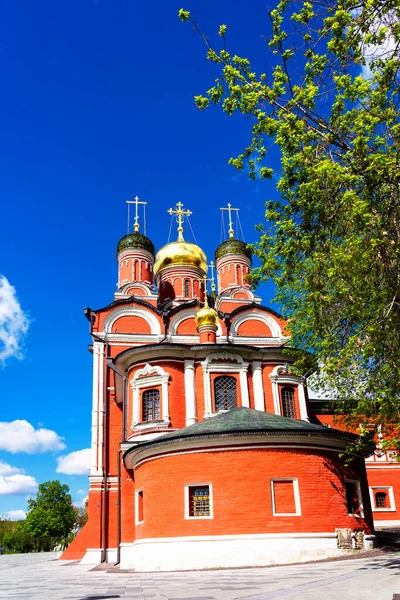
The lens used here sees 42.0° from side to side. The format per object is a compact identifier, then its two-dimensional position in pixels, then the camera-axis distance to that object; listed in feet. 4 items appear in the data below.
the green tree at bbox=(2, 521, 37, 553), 152.76
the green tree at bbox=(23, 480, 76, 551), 136.87
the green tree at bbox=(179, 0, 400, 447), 28.25
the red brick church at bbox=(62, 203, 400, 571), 39.70
